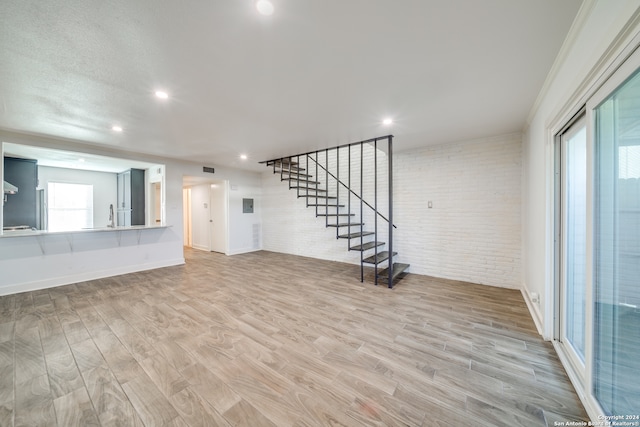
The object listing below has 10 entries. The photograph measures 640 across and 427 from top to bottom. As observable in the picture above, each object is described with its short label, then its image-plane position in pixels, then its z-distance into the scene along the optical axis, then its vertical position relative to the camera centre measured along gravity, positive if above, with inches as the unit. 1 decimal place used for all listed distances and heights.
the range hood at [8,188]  161.0 +18.3
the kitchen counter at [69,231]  145.1 -13.2
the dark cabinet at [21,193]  190.6 +17.4
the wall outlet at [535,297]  101.7 -39.1
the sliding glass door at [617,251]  46.3 -8.8
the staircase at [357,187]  179.7 +25.3
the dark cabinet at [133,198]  249.1 +17.1
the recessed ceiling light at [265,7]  53.5 +50.5
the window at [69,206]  263.1 +9.0
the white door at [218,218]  271.7 -6.1
